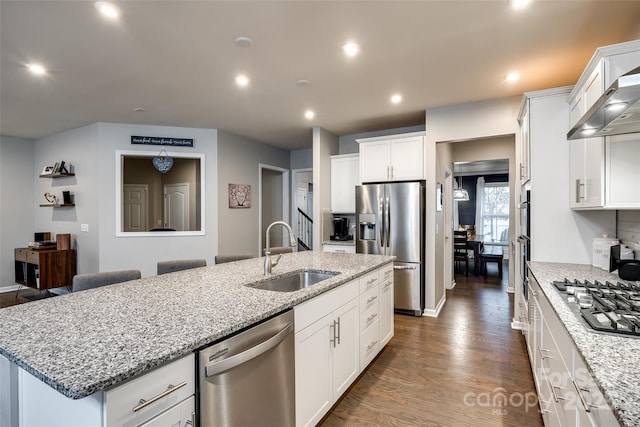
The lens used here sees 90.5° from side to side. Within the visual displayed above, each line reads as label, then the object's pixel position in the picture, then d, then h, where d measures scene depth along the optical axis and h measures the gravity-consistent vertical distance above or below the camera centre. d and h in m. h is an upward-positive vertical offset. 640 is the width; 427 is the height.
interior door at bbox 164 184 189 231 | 7.04 +0.13
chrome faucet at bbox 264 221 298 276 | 2.25 -0.37
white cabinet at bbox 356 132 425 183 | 4.23 +0.73
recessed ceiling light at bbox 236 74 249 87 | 3.12 +1.33
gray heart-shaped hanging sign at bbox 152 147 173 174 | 4.88 +0.77
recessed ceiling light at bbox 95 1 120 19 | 2.02 +1.33
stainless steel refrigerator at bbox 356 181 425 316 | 4.07 -0.31
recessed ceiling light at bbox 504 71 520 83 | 3.05 +1.30
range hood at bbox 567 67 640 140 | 1.16 +0.44
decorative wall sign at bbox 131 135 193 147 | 4.87 +1.12
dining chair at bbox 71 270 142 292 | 1.96 -0.43
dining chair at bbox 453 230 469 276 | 6.55 -0.75
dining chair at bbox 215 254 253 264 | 3.08 -0.46
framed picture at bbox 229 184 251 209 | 5.45 +0.28
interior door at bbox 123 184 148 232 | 7.14 +0.12
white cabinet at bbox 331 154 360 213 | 5.07 +0.48
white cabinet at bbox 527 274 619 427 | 0.97 -0.68
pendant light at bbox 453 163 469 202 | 7.27 +0.37
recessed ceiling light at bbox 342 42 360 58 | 2.52 +1.32
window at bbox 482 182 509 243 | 8.96 -0.06
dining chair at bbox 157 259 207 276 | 2.57 -0.44
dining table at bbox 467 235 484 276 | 6.55 -0.84
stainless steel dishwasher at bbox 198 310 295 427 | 1.16 -0.69
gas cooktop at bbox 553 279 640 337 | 1.19 -0.44
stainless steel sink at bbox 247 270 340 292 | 2.29 -0.52
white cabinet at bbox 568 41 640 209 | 1.80 +0.36
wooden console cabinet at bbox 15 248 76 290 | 4.88 -0.83
